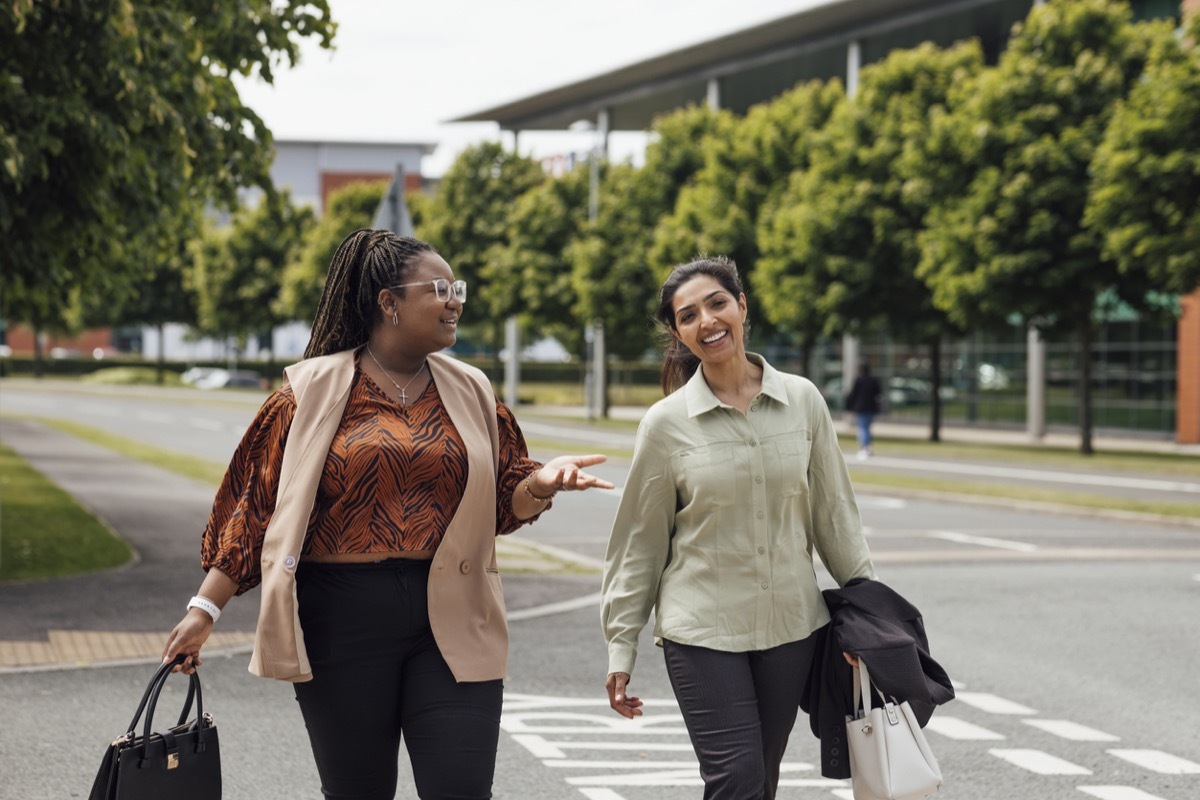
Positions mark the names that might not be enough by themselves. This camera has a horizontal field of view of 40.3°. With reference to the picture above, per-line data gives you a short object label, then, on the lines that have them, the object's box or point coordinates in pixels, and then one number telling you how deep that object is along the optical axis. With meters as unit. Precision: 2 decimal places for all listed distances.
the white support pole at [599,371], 51.41
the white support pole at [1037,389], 40.50
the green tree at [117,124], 9.45
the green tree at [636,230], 45.78
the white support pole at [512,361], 62.38
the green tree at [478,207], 58.75
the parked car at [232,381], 76.12
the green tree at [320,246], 65.38
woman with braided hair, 3.58
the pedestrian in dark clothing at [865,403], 29.86
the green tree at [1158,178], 25.42
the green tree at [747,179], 41.12
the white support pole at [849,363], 48.00
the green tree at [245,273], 71.81
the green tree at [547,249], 50.53
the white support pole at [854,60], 47.12
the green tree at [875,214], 35.19
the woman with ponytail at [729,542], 3.99
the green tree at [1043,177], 29.56
